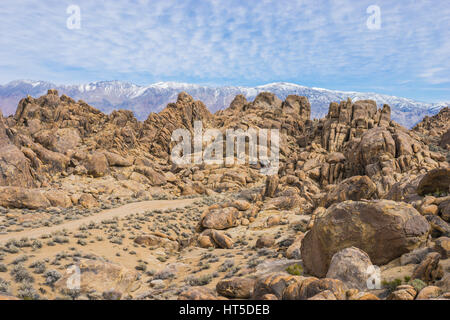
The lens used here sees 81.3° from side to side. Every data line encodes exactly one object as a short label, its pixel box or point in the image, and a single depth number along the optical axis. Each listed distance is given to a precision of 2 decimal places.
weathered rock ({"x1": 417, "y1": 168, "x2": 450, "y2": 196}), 15.04
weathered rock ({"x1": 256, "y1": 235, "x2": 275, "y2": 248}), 19.81
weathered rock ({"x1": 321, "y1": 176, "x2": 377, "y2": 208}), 22.19
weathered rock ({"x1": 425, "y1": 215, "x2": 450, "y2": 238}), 10.96
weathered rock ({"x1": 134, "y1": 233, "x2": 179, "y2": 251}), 22.36
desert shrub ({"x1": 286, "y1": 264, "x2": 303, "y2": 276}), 11.93
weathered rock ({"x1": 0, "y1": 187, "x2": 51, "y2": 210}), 28.09
